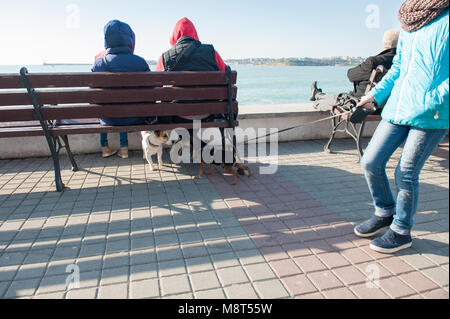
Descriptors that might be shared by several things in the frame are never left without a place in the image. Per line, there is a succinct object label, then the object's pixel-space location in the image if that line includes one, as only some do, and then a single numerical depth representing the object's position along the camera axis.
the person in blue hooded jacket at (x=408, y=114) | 1.98
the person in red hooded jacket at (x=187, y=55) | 3.82
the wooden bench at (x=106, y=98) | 3.33
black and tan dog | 3.88
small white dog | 4.16
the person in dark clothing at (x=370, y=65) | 4.35
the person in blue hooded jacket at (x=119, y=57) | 3.87
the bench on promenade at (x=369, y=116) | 4.24
